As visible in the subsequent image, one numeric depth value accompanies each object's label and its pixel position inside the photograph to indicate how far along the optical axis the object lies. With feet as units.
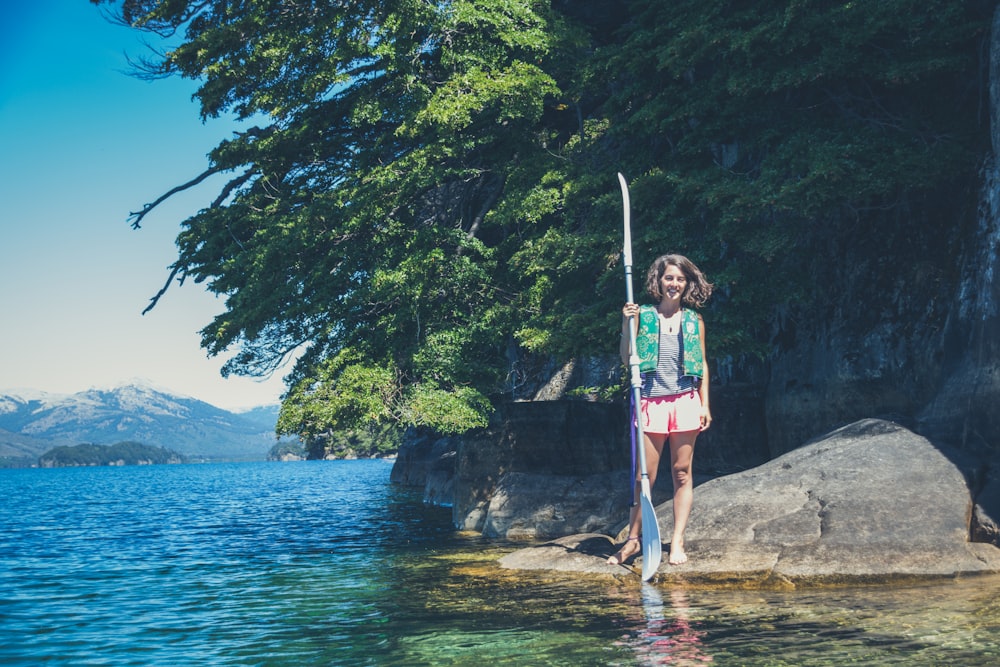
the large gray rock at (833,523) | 24.02
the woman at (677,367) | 24.50
